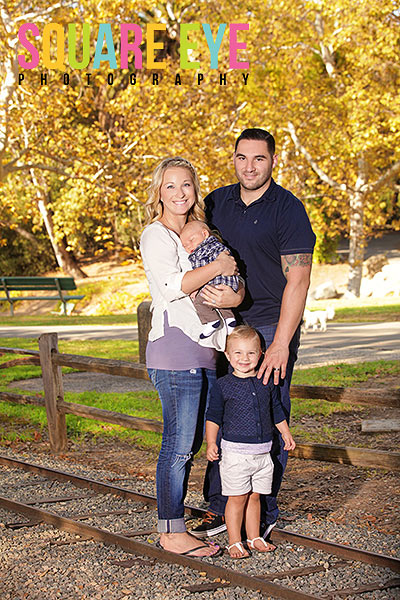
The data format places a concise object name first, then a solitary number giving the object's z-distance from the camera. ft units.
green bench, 83.30
